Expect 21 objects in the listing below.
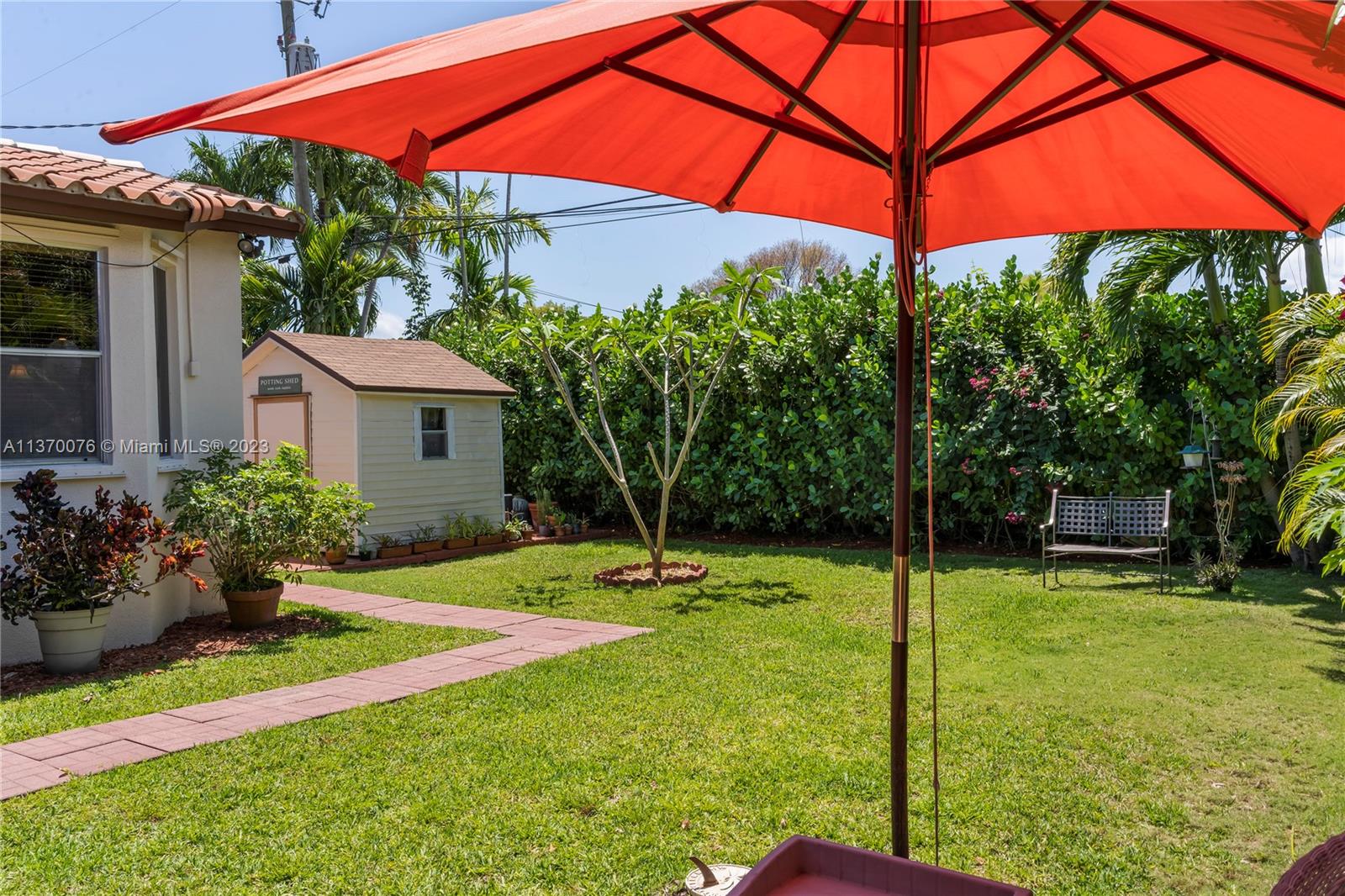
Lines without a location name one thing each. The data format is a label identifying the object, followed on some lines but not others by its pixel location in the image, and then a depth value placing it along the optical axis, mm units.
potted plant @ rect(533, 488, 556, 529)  14062
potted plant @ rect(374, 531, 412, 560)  11977
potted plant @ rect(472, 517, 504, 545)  13117
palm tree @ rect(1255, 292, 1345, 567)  5520
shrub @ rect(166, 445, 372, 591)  7203
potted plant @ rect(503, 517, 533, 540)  13375
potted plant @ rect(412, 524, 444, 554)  12430
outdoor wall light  8016
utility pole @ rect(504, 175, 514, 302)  27383
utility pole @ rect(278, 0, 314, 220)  20156
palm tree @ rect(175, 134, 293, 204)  22297
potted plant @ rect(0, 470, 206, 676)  5945
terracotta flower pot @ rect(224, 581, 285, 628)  7395
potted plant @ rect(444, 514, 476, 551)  12734
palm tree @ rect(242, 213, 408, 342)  18375
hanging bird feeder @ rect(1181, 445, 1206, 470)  8859
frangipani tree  9391
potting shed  12156
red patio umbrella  1926
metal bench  8586
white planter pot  5996
